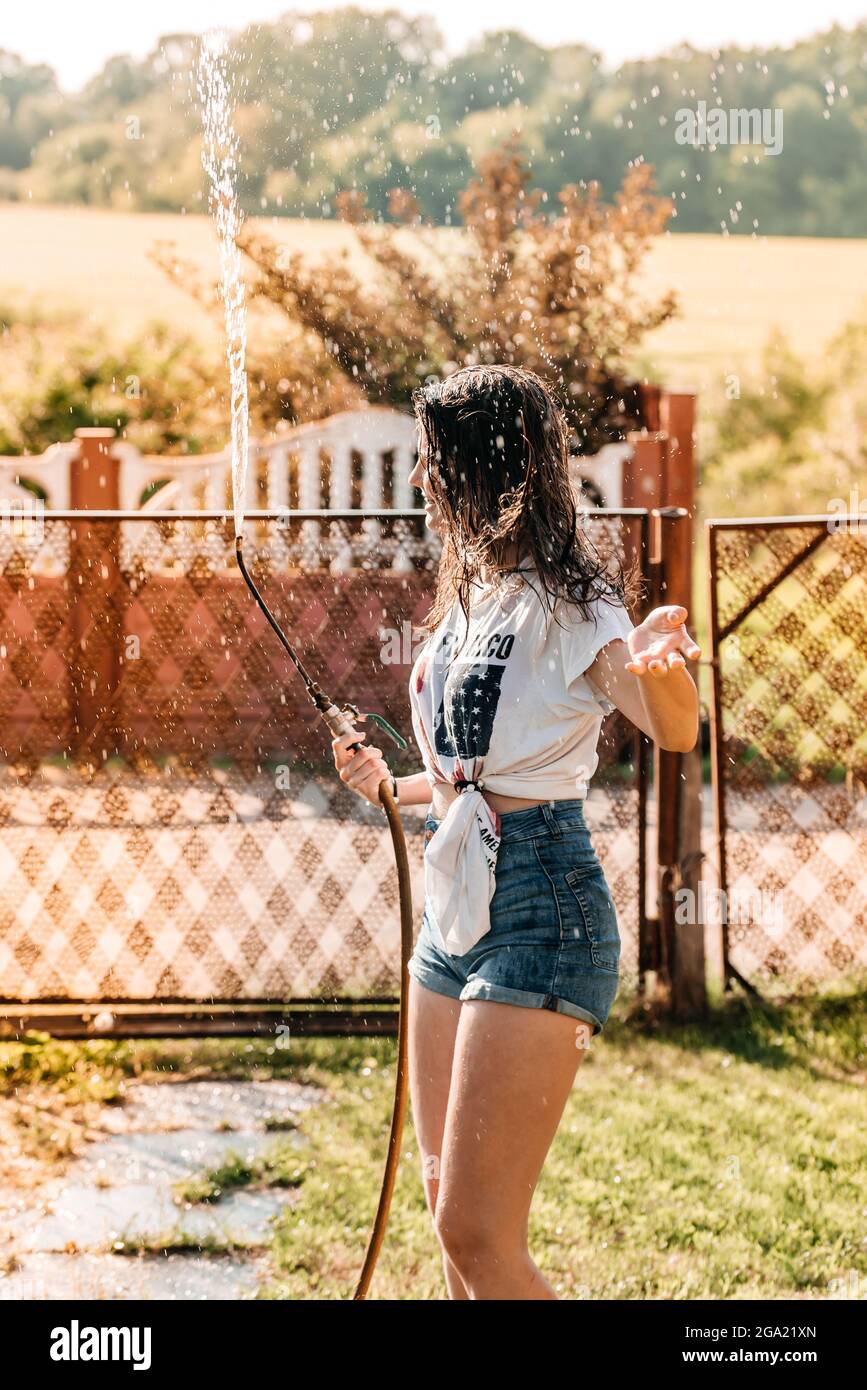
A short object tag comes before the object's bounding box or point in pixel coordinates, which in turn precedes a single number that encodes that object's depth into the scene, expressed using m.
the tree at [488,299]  8.10
